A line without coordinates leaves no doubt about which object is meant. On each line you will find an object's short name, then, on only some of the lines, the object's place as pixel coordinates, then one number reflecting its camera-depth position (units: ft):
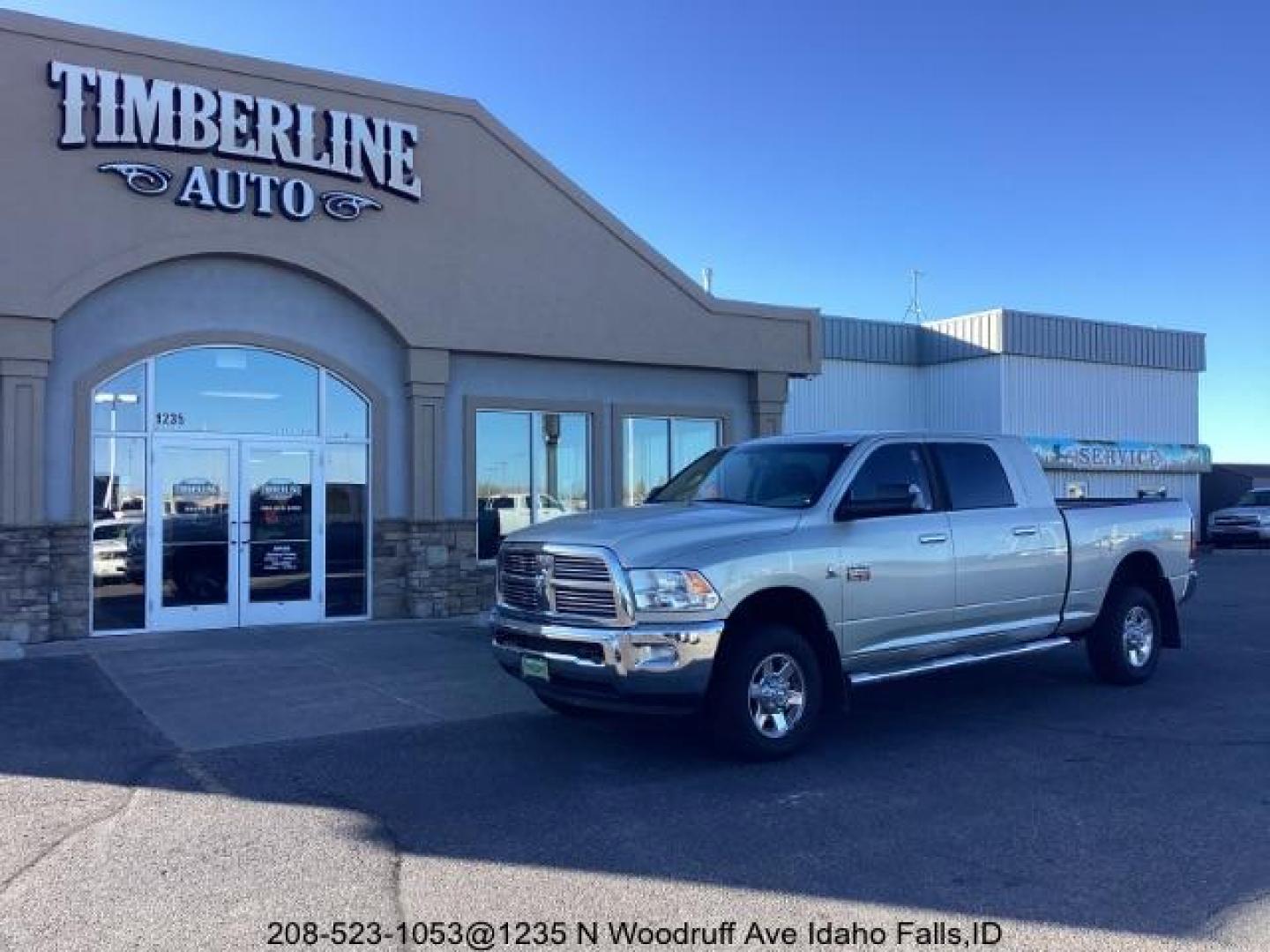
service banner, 105.29
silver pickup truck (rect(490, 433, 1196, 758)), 22.70
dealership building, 40.68
